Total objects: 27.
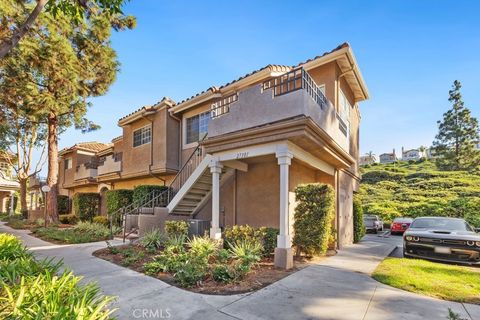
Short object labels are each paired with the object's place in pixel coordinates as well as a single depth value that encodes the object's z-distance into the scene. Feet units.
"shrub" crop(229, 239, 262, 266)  22.93
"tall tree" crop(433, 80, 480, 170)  132.23
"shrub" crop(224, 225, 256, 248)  29.12
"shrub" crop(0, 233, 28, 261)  19.35
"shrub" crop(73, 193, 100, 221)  65.82
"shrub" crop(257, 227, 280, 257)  29.21
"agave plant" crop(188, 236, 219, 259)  24.74
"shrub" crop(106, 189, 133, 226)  51.46
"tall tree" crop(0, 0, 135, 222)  48.39
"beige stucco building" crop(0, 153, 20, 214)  104.80
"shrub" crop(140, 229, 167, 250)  31.76
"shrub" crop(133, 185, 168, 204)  45.60
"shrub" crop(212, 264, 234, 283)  20.35
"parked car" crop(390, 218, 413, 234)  66.74
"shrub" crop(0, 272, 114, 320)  9.68
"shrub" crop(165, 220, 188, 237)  33.81
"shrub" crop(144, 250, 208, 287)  20.00
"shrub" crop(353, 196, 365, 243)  48.47
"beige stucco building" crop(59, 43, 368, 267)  26.71
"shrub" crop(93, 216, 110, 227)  54.66
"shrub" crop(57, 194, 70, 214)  83.44
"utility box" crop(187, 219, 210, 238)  36.55
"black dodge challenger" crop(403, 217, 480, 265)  27.20
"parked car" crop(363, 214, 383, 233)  71.92
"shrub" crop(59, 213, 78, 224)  68.80
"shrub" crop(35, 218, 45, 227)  61.80
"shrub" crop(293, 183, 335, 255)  27.61
